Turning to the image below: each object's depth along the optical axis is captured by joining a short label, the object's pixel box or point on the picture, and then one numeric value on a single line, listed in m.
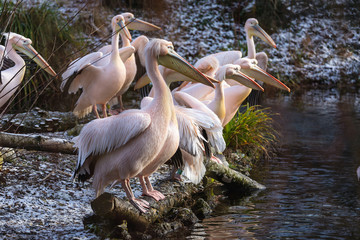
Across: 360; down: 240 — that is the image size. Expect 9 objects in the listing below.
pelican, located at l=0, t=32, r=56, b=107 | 11.55
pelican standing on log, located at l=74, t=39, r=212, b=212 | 7.95
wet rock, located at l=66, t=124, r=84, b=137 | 13.64
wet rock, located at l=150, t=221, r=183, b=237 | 8.41
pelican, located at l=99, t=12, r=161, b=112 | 14.87
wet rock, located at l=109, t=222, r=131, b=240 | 8.05
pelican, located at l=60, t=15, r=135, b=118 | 12.88
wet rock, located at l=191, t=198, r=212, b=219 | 9.71
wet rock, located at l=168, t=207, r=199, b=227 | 9.07
